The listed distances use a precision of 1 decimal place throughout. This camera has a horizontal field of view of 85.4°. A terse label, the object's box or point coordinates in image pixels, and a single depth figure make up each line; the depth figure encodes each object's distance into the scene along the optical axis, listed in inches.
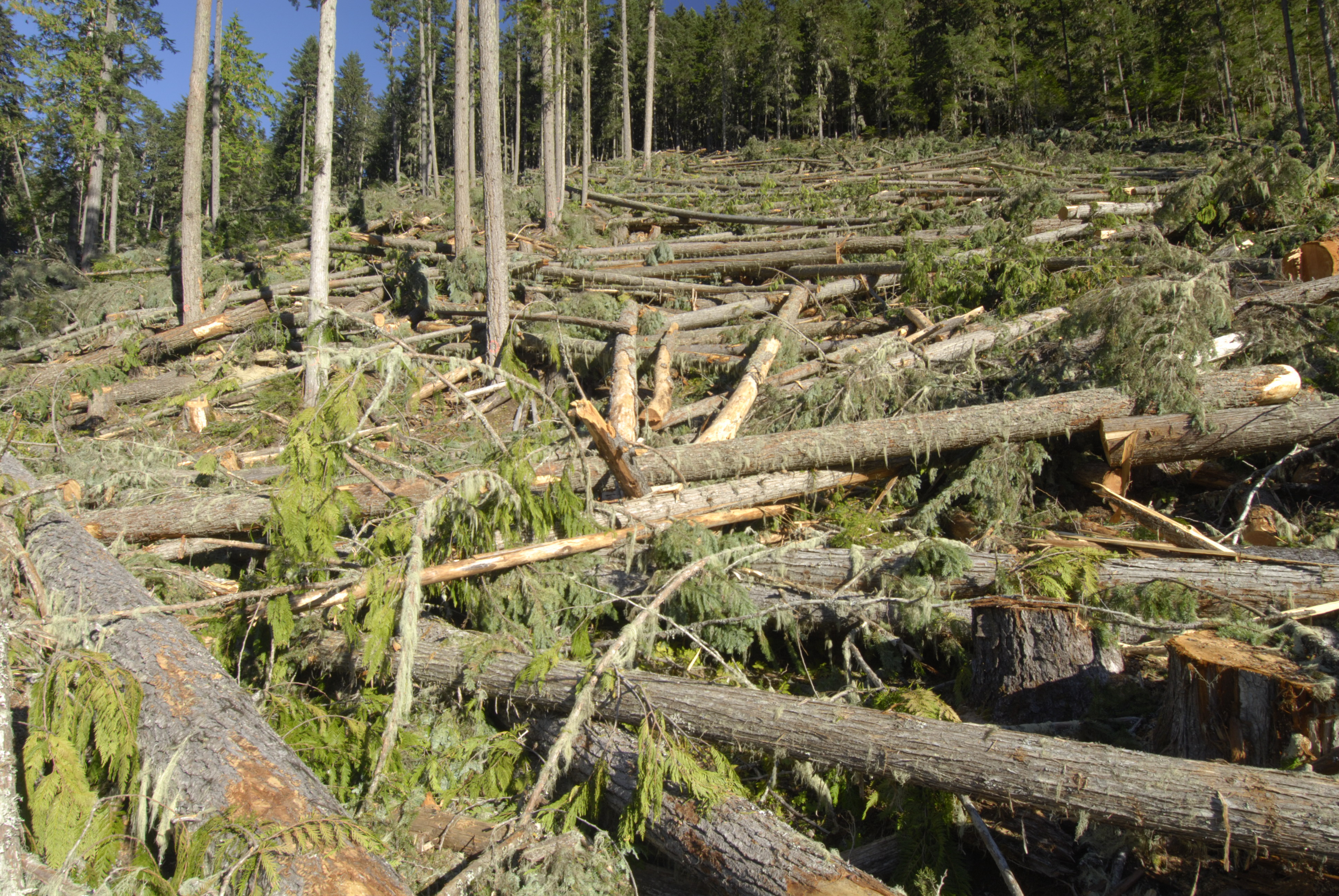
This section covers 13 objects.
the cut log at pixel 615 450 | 203.2
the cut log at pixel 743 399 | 261.0
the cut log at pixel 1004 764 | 91.8
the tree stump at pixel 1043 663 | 144.0
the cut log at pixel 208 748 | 95.1
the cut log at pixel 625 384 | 271.3
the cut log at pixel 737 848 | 102.0
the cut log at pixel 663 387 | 284.5
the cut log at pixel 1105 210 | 455.8
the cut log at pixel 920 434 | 221.5
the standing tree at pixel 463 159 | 527.2
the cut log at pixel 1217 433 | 207.5
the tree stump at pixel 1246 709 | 109.1
